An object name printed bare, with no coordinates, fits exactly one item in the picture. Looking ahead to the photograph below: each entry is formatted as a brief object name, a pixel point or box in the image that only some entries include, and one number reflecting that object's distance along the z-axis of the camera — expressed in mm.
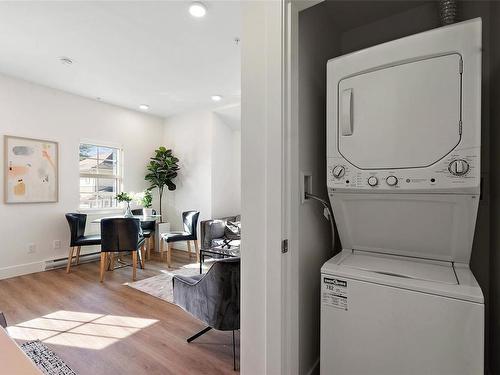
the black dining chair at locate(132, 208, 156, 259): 4489
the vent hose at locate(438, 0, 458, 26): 1467
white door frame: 1269
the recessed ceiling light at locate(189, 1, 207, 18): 2182
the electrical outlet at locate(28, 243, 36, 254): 3738
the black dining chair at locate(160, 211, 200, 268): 4195
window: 4418
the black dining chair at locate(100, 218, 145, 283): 3471
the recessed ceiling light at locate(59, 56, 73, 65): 3054
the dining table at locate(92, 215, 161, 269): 4172
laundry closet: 1484
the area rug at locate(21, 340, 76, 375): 1775
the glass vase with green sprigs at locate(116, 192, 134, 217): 4136
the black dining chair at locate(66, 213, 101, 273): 3740
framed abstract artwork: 3545
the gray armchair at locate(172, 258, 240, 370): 1772
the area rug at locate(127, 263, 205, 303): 3023
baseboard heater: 3897
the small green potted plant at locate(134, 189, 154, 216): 4496
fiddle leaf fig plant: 5043
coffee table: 3227
